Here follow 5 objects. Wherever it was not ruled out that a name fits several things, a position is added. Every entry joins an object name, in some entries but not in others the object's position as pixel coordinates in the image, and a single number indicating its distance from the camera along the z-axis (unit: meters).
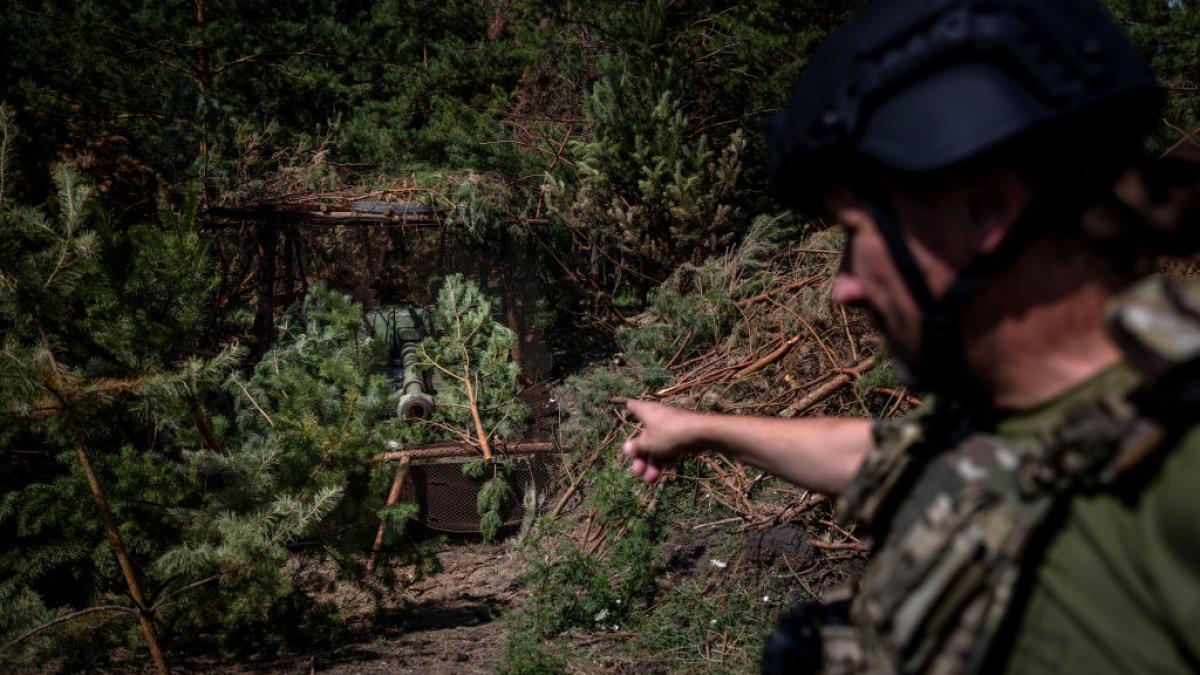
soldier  0.75
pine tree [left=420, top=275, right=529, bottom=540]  6.32
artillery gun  7.45
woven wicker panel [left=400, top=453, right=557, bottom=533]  6.29
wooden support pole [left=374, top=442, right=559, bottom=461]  6.15
